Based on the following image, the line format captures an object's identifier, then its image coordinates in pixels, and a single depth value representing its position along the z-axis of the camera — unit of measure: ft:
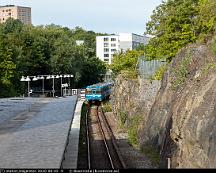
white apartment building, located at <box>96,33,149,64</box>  650.47
